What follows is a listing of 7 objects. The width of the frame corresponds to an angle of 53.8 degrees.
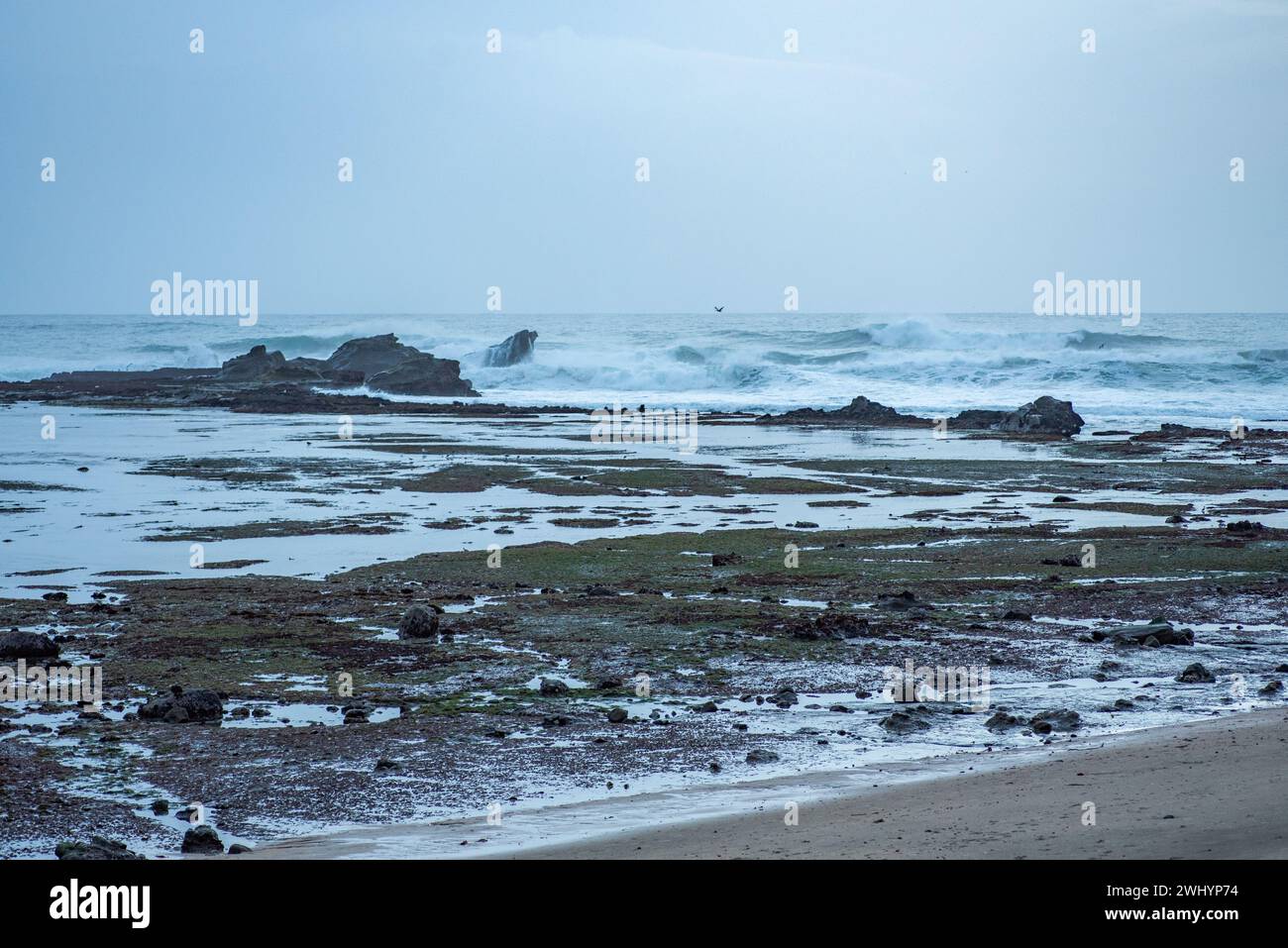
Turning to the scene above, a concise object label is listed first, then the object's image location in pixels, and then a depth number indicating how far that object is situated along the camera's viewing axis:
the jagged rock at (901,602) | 17.53
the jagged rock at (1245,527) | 25.11
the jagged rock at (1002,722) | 11.66
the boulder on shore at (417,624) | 15.47
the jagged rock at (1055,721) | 11.55
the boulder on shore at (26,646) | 13.76
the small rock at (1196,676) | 13.33
